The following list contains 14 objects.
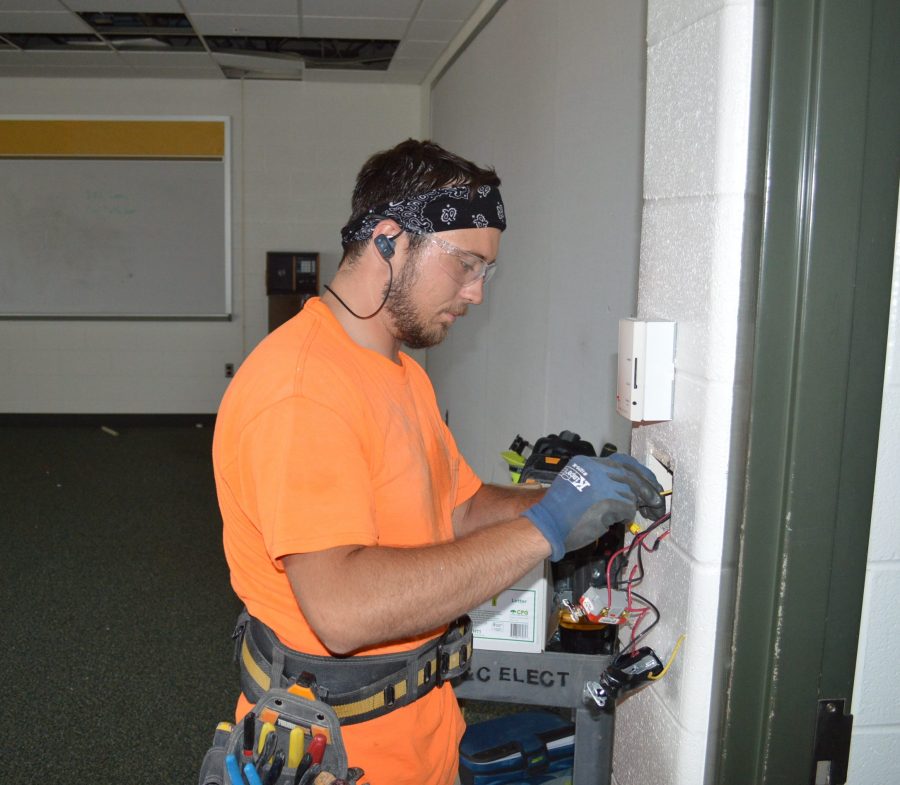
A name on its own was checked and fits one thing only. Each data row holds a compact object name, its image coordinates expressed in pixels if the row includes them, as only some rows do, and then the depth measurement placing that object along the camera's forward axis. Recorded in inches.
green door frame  33.3
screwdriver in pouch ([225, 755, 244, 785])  39.6
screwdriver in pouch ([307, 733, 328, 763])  39.9
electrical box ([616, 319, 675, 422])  41.6
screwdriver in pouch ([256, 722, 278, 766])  40.6
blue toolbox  75.1
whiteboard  253.0
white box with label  59.5
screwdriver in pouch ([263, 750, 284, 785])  39.8
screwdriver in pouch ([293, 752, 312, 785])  39.9
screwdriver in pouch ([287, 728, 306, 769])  40.0
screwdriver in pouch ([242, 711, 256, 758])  40.9
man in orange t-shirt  38.0
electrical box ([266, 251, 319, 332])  252.8
